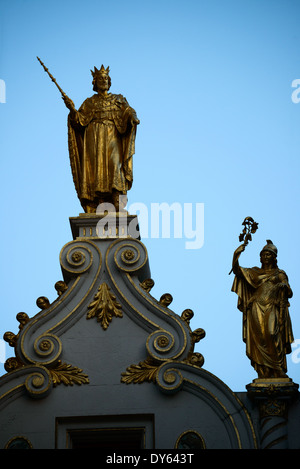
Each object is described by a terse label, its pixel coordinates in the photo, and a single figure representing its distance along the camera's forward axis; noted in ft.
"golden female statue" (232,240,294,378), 55.83
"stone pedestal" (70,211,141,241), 61.16
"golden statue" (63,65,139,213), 62.54
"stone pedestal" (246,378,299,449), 54.19
